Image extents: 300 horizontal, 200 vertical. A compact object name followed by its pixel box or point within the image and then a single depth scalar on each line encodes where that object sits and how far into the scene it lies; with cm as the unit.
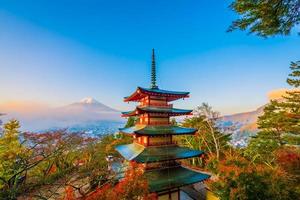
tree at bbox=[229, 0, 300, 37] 458
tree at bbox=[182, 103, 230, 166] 2308
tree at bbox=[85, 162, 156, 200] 721
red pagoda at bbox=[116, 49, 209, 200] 1032
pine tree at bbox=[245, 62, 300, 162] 1603
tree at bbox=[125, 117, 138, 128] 3050
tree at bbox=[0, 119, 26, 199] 1182
